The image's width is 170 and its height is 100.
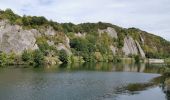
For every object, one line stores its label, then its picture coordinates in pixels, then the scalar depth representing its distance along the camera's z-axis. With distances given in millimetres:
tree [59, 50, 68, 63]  102423
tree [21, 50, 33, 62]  88798
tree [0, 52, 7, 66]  81778
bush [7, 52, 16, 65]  85569
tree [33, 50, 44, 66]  90272
